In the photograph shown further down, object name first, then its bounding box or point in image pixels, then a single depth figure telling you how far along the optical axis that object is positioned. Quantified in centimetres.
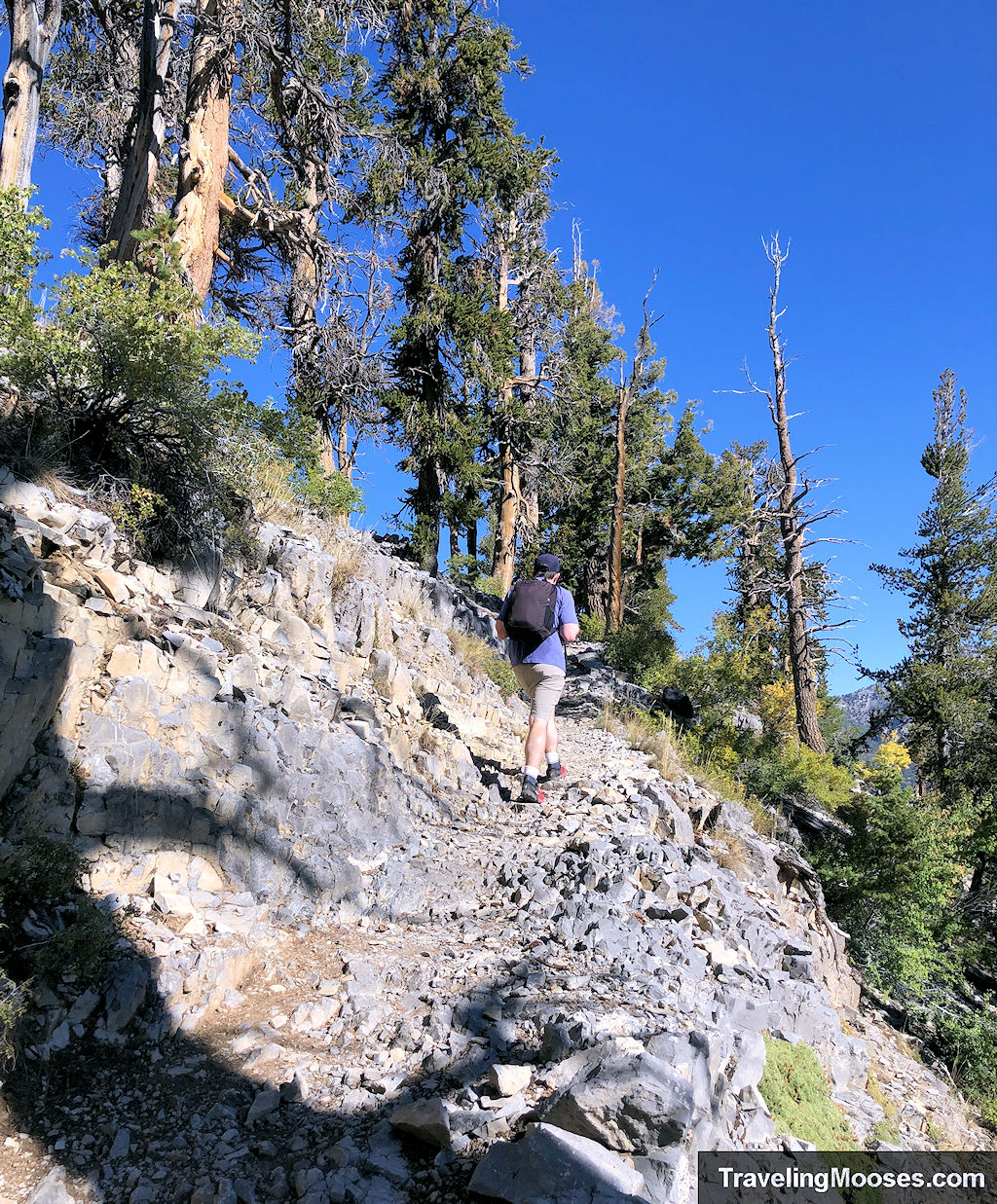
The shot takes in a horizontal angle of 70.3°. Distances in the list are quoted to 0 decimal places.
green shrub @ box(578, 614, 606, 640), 2152
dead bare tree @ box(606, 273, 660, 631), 1962
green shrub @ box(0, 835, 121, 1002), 283
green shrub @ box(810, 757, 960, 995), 930
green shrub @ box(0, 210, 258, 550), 494
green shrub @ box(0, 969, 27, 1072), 253
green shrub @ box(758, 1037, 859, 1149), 344
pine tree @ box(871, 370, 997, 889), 1789
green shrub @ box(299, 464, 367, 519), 943
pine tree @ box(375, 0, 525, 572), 1628
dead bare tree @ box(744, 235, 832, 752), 1362
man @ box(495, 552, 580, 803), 619
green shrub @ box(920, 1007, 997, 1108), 858
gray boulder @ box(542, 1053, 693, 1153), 250
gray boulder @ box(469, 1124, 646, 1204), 223
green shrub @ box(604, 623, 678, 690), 1474
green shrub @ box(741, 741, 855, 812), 1119
